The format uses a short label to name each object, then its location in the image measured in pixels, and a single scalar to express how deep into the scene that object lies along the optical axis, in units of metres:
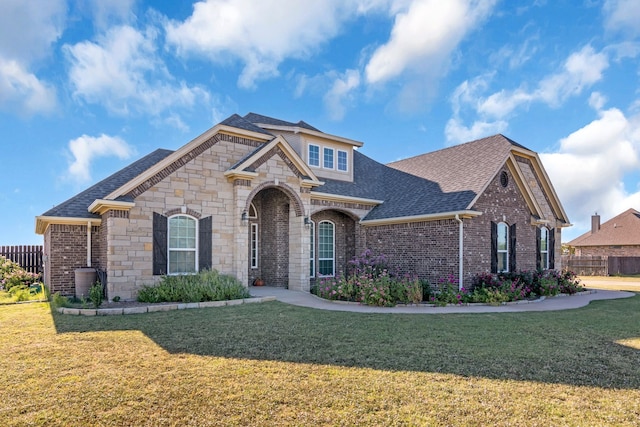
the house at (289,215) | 11.98
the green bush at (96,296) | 10.09
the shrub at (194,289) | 10.99
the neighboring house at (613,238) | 33.59
